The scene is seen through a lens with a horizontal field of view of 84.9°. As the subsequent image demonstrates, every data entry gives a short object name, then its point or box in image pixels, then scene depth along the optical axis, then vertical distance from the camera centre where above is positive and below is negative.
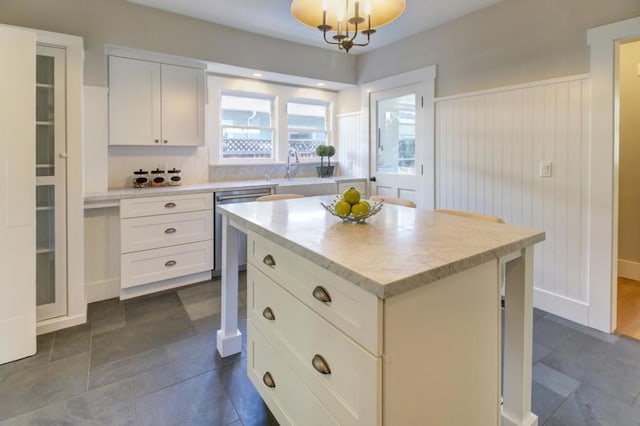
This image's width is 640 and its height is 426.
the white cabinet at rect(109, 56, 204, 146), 3.21 +0.95
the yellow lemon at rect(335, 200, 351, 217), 1.65 -0.03
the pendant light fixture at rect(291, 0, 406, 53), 1.87 +1.07
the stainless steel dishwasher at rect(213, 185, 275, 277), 3.53 +0.00
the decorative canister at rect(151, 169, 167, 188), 3.57 +0.23
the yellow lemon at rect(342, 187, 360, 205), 1.67 +0.02
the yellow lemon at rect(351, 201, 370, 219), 1.63 -0.04
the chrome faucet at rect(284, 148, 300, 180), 4.71 +0.59
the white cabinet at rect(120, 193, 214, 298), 3.10 -0.38
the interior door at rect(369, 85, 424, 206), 3.93 +0.71
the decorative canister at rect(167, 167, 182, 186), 3.74 +0.25
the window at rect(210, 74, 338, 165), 4.12 +1.06
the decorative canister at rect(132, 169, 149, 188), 3.46 +0.22
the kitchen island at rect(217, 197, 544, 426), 0.98 -0.40
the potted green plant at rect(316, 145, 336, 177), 4.76 +0.63
